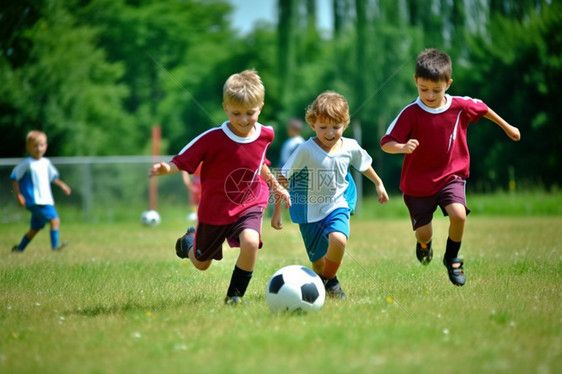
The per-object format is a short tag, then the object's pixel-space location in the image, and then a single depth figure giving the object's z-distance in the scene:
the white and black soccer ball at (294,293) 11.73
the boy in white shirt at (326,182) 13.33
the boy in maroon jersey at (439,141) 14.41
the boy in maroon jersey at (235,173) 12.60
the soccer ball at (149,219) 34.56
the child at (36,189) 23.98
